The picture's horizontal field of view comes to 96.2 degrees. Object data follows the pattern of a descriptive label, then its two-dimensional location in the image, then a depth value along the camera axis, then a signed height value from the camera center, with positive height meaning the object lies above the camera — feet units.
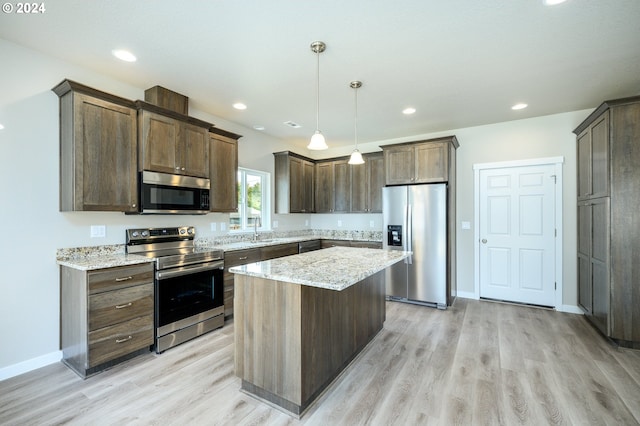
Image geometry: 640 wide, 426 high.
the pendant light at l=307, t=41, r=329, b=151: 7.84 +2.17
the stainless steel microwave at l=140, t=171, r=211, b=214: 9.66 +0.73
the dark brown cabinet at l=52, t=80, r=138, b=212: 8.23 +1.93
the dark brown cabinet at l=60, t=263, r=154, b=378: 7.76 -2.92
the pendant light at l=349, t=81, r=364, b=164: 9.65 +2.06
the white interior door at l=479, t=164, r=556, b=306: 13.46 -1.00
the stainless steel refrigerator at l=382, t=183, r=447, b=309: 13.62 -1.28
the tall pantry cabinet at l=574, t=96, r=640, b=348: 9.23 -0.21
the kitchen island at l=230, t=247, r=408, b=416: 6.31 -2.70
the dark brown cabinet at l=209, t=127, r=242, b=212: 12.24 +1.92
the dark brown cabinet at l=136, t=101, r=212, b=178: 9.59 +2.60
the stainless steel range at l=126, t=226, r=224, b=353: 9.29 -2.47
